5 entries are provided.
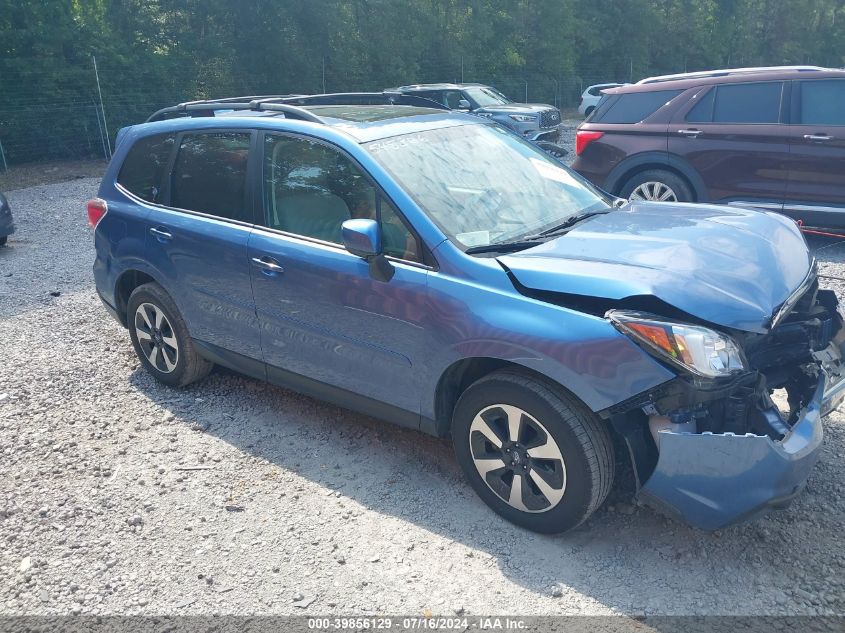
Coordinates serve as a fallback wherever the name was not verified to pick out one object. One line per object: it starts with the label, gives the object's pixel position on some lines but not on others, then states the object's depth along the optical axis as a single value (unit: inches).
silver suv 686.5
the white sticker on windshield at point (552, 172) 173.9
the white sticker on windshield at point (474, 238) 140.2
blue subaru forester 117.4
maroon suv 291.1
